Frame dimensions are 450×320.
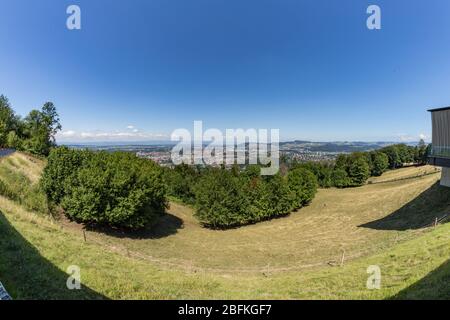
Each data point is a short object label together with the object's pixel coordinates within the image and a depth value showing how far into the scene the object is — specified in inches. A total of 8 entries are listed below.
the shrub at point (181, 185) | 2770.7
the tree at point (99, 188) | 1237.7
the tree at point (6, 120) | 2232.8
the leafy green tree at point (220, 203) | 1897.1
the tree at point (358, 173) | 3535.9
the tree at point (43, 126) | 2379.4
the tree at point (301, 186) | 2383.1
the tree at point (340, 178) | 3533.5
